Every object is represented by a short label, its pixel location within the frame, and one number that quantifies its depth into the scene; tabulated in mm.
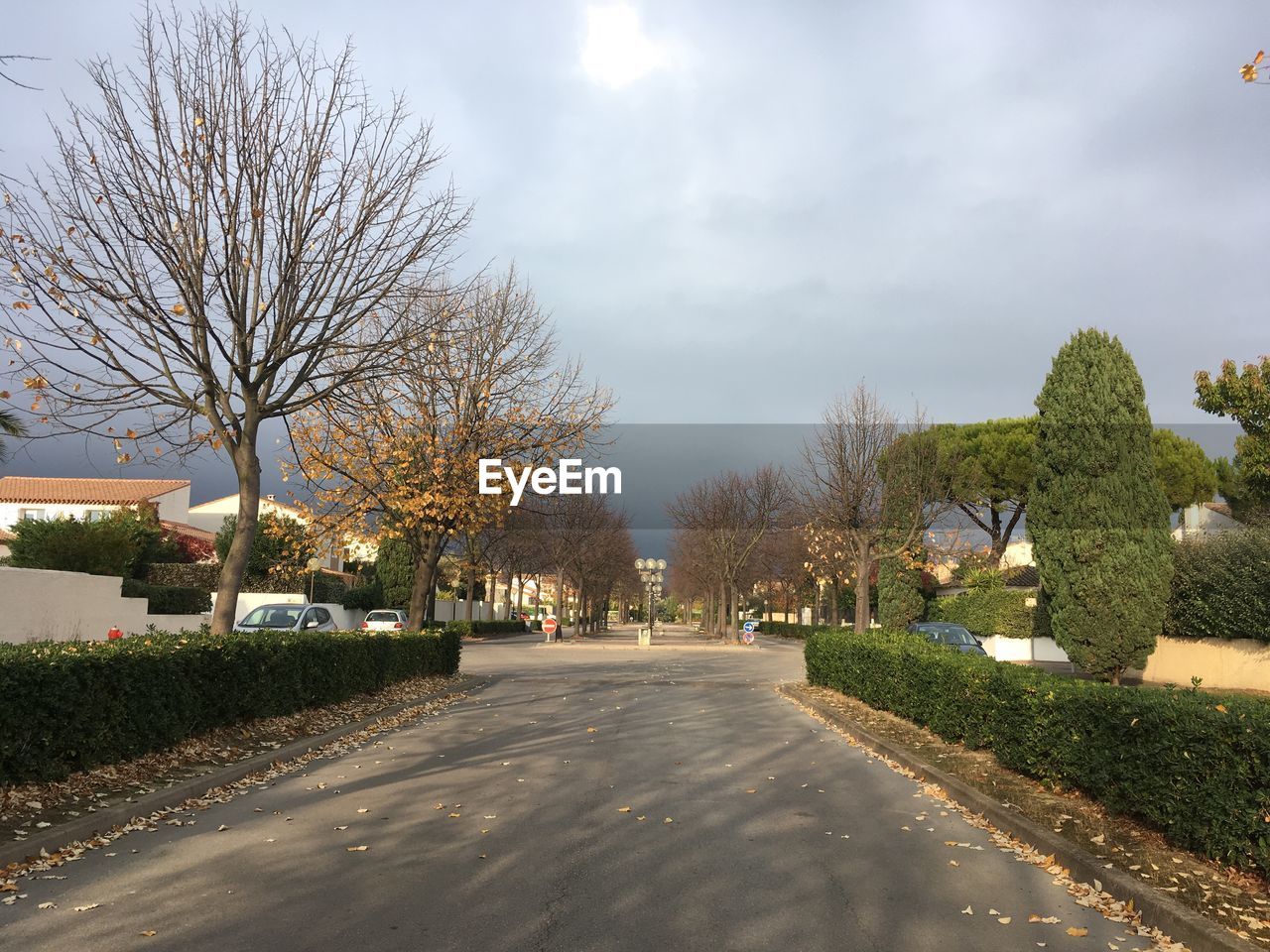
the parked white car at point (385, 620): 32562
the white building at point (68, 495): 57156
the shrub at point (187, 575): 37719
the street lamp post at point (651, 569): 57781
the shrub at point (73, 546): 28781
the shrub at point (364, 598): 48719
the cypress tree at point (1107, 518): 17609
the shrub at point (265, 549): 39281
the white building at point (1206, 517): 40388
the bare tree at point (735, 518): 59438
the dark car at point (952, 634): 25109
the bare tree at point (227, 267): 12023
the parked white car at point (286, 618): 22719
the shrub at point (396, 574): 53969
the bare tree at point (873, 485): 25703
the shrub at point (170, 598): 29656
